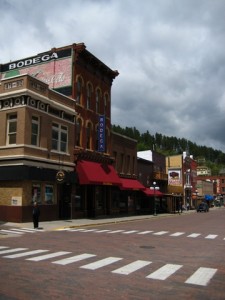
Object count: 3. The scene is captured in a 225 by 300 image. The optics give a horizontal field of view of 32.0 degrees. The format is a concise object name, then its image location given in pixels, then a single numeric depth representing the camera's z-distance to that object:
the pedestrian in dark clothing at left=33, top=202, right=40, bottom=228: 23.14
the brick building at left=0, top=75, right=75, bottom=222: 26.27
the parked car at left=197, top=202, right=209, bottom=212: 66.19
